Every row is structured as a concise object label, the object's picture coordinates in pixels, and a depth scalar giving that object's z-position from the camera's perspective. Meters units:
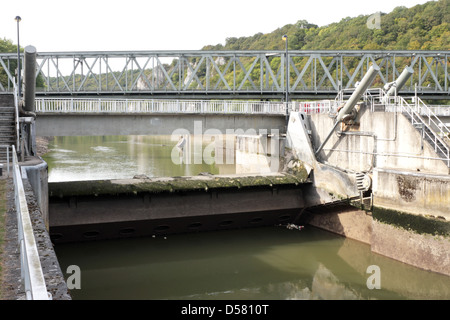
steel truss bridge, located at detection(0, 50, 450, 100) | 40.75
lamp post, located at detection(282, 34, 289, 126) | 24.42
